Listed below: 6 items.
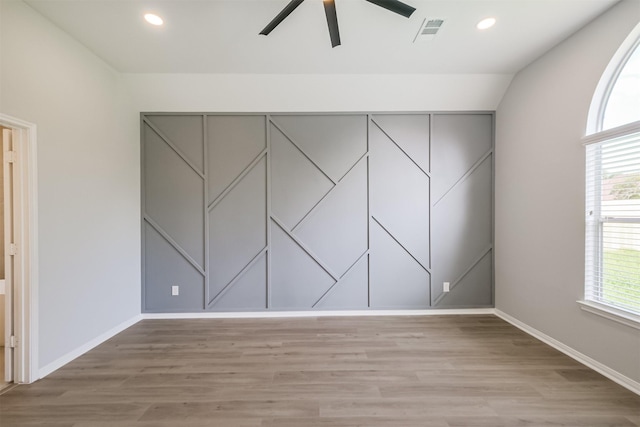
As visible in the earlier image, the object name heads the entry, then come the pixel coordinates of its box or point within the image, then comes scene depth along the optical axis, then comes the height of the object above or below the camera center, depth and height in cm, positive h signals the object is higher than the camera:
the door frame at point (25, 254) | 199 -33
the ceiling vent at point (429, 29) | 213 +164
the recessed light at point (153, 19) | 208 +164
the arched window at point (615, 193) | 194 +16
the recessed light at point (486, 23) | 214 +165
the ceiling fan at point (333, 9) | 163 +137
